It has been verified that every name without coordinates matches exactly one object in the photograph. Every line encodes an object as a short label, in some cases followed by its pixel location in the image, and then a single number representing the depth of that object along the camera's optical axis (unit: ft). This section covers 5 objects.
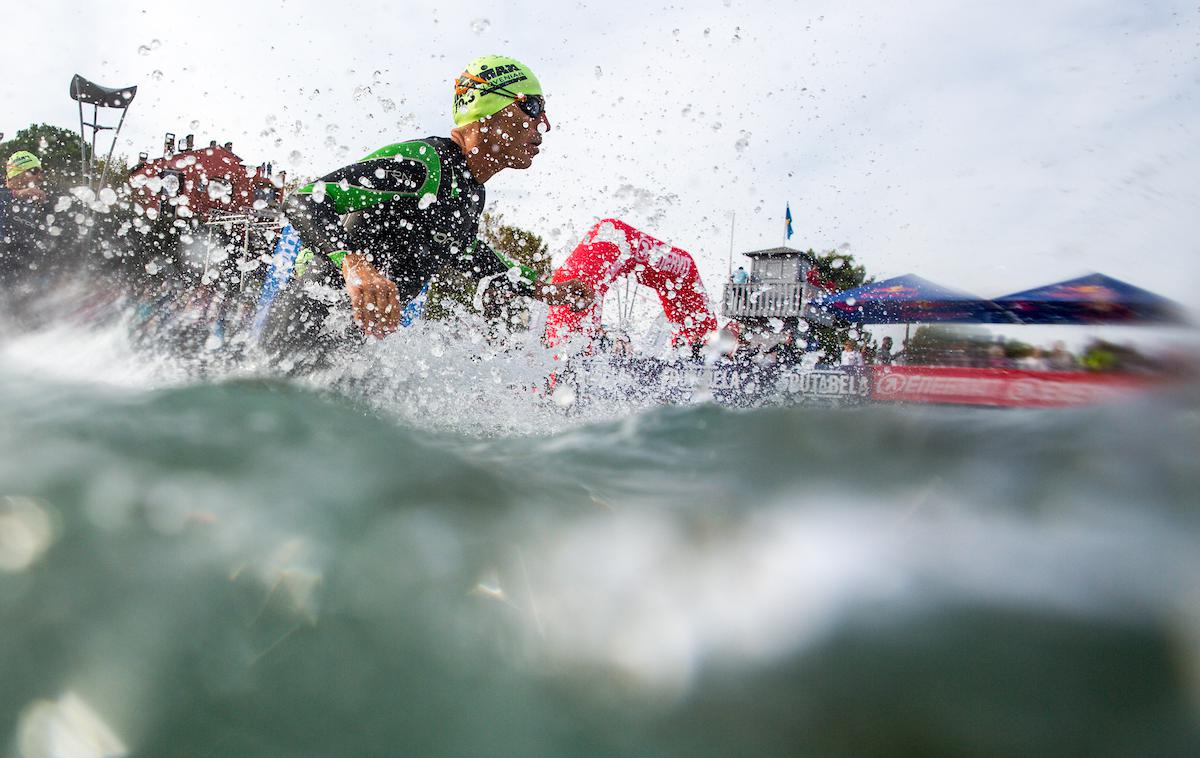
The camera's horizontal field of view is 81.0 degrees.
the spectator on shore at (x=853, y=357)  32.95
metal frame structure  35.91
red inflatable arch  14.21
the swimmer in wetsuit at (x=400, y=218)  7.93
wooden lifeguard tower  46.17
